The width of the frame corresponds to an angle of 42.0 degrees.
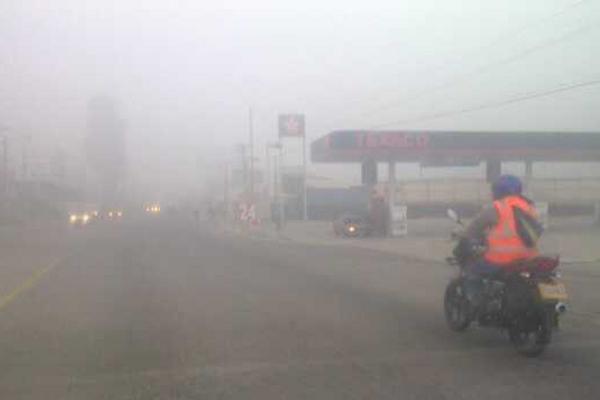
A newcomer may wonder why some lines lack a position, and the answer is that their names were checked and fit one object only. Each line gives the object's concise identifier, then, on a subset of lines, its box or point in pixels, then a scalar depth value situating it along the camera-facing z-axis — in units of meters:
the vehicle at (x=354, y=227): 37.91
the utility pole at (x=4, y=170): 73.56
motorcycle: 7.66
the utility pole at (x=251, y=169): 66.84
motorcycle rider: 8.20
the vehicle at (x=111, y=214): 114.68
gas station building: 51.22
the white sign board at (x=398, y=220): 36.78
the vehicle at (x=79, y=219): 72.19
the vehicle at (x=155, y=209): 179.82
